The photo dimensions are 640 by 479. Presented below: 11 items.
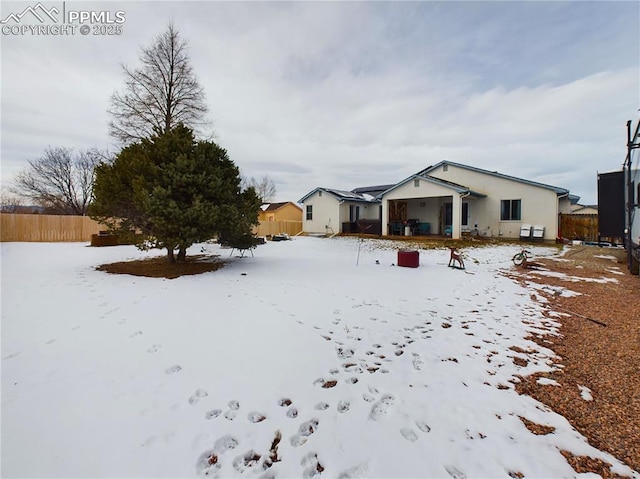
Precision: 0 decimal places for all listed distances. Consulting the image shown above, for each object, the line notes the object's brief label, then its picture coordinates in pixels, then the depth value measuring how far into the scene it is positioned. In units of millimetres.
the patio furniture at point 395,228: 20422
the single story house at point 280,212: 36375
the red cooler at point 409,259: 9508
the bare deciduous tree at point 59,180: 26141
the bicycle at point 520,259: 9758
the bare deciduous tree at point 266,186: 52616
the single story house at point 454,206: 16625
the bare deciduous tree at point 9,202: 26938
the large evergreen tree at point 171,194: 7383
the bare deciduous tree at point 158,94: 16219
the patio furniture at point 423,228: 20984
